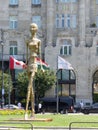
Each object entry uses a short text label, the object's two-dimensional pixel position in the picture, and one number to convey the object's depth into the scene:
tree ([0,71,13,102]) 88.28
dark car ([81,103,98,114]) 76.00
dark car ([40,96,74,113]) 79.88
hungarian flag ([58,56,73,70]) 67.06
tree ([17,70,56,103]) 91.25
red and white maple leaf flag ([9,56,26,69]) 71.01
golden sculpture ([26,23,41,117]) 38.12
